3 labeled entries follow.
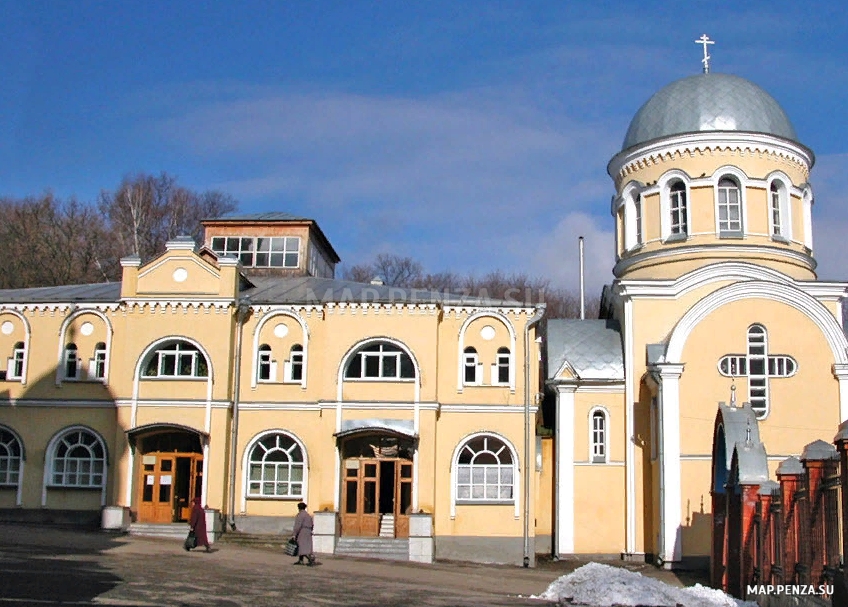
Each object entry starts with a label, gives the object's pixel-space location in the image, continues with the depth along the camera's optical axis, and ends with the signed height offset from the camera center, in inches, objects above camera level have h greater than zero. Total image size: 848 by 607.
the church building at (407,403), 1000.9 +68.4
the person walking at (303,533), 794.8 -51.6
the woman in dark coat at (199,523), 852.0 -48.4
